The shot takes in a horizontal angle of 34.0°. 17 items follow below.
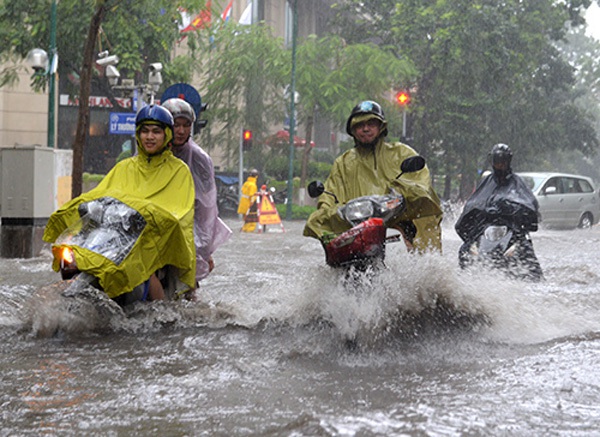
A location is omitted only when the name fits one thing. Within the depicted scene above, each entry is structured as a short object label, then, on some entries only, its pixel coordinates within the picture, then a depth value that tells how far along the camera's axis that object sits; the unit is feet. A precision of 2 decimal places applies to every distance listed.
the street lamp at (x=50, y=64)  62.08
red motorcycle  18.11
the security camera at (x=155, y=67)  66.95
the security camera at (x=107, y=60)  65.01
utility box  42.70
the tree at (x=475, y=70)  120.88
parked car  82.79
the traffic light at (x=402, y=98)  75.45
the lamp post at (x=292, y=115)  102.78
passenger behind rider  23.90
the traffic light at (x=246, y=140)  102.58
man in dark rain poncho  28.96
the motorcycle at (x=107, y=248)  19.10
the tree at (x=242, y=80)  114.42
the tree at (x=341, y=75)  108.99
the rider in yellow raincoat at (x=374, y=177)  19.86
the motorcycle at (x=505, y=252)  28.68
